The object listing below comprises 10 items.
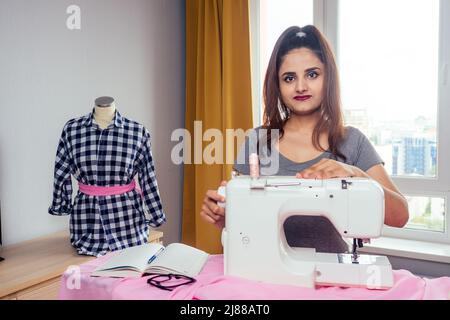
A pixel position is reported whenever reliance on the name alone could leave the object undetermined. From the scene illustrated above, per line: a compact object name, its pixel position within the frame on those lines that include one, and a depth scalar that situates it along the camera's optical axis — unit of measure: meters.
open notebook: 0.93
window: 2.10
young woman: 1.25
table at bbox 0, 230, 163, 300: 1.28
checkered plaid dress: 1.60
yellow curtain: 2.43
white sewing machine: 0.91
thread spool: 0.97
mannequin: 1.65
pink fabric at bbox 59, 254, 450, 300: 0.82
